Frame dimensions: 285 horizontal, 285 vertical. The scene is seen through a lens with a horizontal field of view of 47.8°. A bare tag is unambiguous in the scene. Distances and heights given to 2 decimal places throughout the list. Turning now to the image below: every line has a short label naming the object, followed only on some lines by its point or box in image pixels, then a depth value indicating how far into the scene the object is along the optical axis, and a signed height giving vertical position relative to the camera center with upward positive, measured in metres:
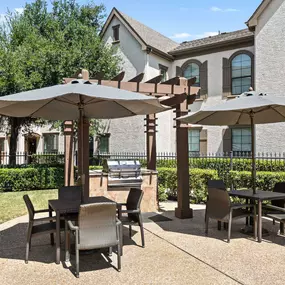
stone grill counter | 8.18 -1.00
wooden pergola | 7.70 +0.65
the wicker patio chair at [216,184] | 6.81 -0.70
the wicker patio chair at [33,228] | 4.71 -1.20
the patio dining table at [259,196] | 5.65 -0.83
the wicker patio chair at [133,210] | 5.30 -1.00
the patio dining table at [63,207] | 4.66 -0.88
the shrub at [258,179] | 9.03 -0.80
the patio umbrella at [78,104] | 4.36 +0.78
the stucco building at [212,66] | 15.19 +4.64
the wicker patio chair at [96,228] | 4.19 -1.03
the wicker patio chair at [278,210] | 5.63 -1.14
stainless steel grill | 8.29 -0.61
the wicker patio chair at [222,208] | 5.65 -1.04
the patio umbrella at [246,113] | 5.39 +0.78
